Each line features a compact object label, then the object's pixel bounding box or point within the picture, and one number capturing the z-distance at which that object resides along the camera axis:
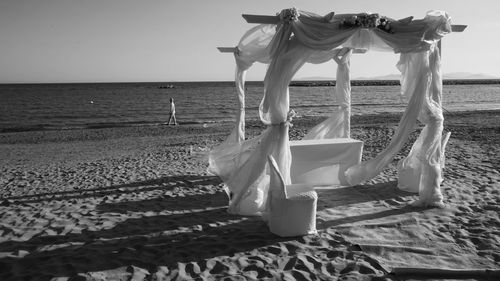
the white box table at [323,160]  6.46
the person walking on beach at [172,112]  18.54
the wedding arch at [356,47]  4.89
